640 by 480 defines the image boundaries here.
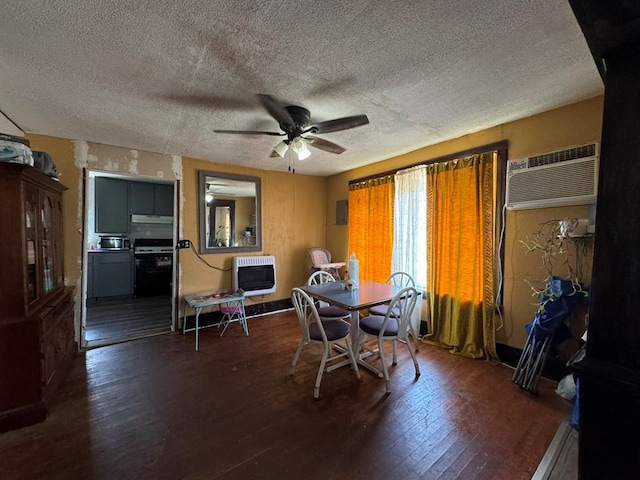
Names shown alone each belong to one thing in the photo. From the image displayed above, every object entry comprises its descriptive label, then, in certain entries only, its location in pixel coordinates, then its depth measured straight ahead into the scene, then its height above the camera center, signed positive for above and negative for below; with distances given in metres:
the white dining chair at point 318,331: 2.18 -0.88
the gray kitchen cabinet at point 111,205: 4.83 +0.39
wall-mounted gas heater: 3.94 -0.68
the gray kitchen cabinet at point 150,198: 5.06 +0.56
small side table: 3.24 -0.89
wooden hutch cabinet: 1.83 -0.62
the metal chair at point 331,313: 2.84 -0.89
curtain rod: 2.63 +0.85
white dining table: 2.28 -0.61
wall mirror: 3.77 +0.24
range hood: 5.22 +0.18
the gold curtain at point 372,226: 3.72 +0.07
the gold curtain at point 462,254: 2.69 -0.24
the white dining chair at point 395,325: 2.23 -0.85
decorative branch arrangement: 2.19 -0.16
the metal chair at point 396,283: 2.85 -0.65
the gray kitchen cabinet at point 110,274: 4.80 -0.86
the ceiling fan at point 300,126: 1.84 +0.78
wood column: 0.80 -0.12
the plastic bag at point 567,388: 2.01 -1.17
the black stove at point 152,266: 5.19 -0.76
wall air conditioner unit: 2.10 +0.46
